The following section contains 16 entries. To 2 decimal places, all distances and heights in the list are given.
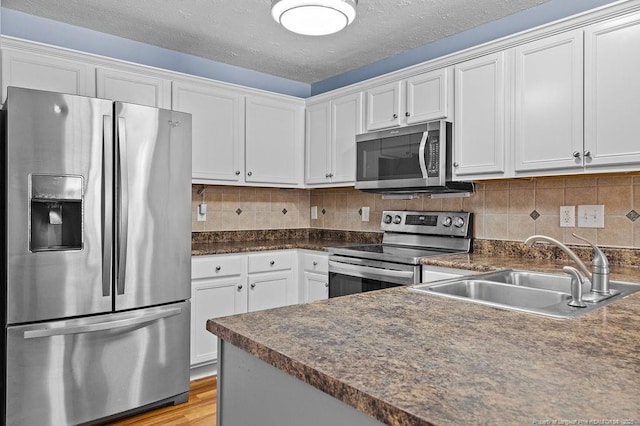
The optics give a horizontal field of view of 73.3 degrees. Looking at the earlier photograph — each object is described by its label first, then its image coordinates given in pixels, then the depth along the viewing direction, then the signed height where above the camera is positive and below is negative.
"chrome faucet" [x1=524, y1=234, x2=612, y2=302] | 1.46 -0.21
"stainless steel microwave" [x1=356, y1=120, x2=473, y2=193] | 2.76 +0.36
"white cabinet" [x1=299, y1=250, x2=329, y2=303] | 3.25 -0.49
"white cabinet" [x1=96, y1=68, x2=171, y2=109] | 2.75 +0.82
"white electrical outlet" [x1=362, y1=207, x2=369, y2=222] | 3.71 -0.01
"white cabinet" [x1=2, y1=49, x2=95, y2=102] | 2.45 +0.81
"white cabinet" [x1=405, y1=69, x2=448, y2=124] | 2.80 +0.78
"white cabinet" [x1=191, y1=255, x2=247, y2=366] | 2.90 -0.58
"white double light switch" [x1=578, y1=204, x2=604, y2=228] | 2.39 -0.01
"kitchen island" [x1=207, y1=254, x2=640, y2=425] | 0.62 -0.27
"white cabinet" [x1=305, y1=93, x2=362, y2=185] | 3.43 +0.61
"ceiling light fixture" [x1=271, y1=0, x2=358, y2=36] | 1.90 +0.91
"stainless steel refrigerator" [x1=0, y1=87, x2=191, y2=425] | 2.04 -0.24
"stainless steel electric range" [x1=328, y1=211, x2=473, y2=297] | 2.69 -0.27
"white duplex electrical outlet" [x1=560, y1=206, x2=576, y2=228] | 2.49 -0.01
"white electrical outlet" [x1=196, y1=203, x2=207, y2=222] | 3.49 +0.00
